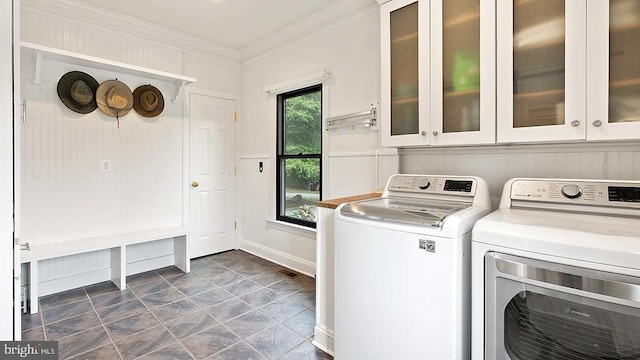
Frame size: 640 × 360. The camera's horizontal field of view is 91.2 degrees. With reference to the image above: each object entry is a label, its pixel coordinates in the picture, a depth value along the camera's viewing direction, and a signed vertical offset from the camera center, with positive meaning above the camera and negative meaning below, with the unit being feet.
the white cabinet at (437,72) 5.75 +2.17
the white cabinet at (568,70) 4.53 +1.72
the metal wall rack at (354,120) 8.66 +1.75
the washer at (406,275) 4.40 -1.47
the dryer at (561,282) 3.34 -1.19
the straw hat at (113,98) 9.96 +2.66
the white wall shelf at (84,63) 8.32 +3.49
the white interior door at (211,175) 12.44 +0.21
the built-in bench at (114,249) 8.29 -2.02
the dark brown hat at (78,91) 9.35 +2.72
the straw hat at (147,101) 10.81 +2.77
